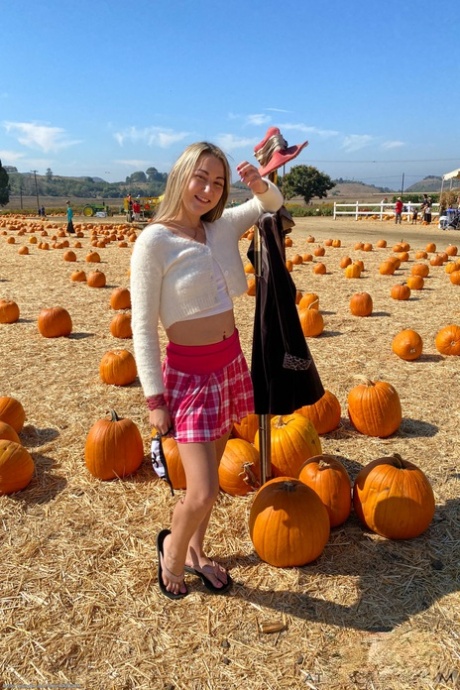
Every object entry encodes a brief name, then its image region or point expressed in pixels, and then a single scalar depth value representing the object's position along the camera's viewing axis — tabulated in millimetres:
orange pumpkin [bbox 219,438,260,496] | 3787
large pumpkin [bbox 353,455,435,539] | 3271
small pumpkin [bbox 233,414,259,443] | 4301
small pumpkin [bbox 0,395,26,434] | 4602
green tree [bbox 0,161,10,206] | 79438
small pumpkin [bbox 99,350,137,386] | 5824
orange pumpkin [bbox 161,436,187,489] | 3869
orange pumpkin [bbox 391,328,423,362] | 6492
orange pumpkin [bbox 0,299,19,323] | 8523
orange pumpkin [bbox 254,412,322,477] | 3893
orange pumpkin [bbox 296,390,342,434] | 4578
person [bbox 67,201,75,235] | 26348
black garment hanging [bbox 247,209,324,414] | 2992
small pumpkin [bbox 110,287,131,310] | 9289
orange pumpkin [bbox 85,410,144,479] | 4043
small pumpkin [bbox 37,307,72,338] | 7680
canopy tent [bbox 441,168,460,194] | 28406
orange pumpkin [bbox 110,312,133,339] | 7668
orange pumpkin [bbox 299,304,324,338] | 7523
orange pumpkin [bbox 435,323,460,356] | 6625
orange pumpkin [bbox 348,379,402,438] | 4578
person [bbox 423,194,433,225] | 31359
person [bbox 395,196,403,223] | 32300
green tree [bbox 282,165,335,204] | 83062
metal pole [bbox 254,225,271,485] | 3072
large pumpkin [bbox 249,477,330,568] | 3082
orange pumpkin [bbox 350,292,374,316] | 8672
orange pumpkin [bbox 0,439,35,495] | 3807
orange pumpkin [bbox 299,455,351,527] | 3424
